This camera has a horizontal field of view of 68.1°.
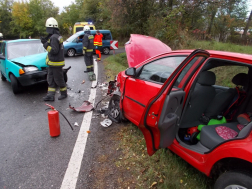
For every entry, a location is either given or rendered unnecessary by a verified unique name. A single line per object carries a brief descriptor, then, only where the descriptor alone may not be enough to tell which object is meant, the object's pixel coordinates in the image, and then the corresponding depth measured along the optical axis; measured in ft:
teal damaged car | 17.79
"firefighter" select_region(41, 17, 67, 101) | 15.89
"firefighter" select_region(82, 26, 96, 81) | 24.93
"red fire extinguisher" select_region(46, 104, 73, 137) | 10.87
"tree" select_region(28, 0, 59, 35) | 143.74
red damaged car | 6.09
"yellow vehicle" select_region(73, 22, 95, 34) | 61.73
